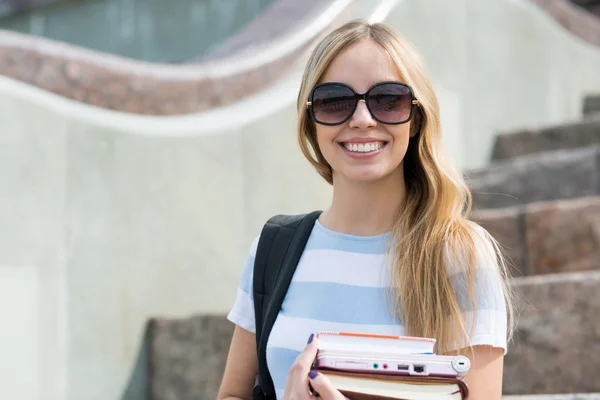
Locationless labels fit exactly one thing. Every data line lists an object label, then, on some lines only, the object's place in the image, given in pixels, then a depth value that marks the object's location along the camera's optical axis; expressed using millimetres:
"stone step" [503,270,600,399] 2803
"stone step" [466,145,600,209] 4000
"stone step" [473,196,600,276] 3441
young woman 1468
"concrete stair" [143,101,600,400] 2826
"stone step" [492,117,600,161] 4719
